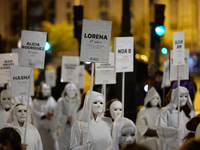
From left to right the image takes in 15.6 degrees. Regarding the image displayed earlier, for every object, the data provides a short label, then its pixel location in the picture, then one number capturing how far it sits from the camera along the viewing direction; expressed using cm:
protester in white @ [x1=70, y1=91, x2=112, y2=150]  1096
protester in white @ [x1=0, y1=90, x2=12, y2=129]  1406
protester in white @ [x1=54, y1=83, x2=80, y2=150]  1851
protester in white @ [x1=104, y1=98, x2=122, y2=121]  1248
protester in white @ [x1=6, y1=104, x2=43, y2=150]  1142
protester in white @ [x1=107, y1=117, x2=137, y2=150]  942
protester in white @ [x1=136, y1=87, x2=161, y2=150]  1538
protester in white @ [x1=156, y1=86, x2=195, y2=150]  1362
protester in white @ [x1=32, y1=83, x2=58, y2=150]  2003
